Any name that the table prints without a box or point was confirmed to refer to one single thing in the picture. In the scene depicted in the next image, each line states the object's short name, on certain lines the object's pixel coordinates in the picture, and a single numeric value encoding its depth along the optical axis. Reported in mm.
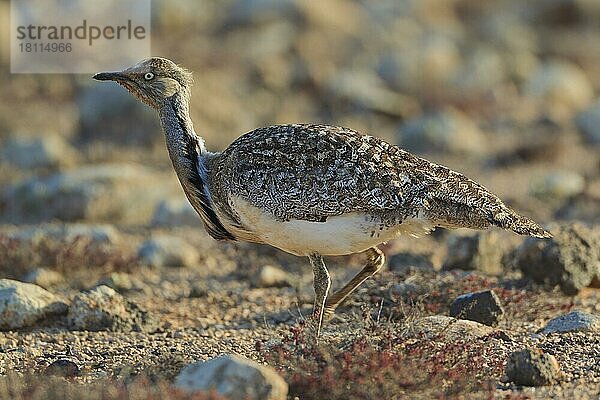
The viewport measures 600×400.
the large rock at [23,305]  14937
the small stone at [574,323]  14172
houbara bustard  13109
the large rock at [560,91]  36687
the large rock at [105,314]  15117
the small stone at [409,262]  17547
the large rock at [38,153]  26969
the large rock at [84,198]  23219
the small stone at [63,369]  12203
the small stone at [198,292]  17484
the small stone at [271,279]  17953
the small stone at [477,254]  17719
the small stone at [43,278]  17984
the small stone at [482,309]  14758
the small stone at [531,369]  11937
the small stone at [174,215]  22750
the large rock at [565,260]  16281
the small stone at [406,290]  15508
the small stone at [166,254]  19734
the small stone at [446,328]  12781
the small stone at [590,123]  31016
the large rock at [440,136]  29484
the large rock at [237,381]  10430
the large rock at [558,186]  24516
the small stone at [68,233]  20078
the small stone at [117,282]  17531
